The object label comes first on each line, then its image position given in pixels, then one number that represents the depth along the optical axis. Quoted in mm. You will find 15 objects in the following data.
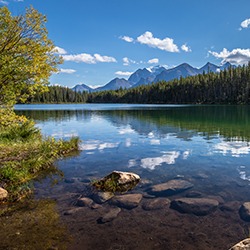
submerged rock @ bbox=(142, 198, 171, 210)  11070
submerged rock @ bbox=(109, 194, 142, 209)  11250
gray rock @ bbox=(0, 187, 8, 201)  11328
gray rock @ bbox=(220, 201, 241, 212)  10746
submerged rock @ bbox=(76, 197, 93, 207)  11172
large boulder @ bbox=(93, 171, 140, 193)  13188
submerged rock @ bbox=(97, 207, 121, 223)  9836
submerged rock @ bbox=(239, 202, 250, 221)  9919
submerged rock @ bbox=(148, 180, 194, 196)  12797
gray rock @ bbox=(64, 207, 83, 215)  10344
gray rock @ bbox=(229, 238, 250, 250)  5698
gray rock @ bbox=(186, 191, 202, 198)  12367
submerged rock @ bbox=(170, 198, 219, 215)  10602
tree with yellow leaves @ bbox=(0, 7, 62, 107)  13383
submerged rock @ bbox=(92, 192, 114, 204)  11727
